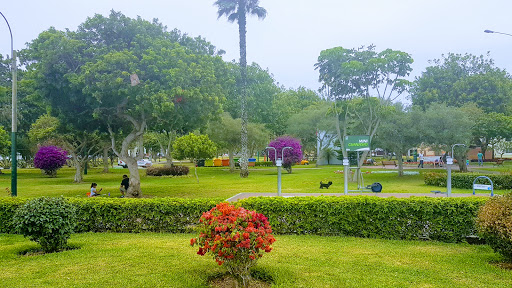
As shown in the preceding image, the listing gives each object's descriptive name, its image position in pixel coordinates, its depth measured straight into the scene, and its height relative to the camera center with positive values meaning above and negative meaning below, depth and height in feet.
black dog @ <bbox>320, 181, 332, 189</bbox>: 75.11 -5.65
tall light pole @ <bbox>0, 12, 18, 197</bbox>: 46.16 +2.75
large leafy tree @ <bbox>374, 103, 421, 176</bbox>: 96.84 +4.81
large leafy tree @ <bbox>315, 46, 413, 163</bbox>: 88.94 +17.42
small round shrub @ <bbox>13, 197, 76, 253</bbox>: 25.30 -3.97
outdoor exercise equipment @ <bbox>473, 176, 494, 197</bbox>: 46.53 -3.93
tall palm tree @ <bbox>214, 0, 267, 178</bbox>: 111.18 +37.69
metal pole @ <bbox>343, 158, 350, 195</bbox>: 51.51 -2.91
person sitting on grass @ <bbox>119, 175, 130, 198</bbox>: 64.03 -4.34
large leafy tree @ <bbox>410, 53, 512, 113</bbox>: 134.72 +22.70
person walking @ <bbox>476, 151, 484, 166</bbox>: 141.85 -2.95
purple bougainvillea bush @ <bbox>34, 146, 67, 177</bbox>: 119.03 -0.01
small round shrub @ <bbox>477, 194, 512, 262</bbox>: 21.36 -3.83
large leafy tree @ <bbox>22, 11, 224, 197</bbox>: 55.57 +10.96
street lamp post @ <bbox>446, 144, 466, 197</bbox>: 49.78 -2.80
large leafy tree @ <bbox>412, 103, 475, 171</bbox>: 92.79 +5.90
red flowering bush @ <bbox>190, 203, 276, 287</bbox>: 17.76 -3.59
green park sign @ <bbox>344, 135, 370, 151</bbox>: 53.78 +1.47
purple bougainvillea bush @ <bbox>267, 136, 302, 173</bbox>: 126.62 +1.29
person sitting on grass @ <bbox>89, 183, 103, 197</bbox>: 55.92 -4.64
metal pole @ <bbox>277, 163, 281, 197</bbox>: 48.46 -3.07
